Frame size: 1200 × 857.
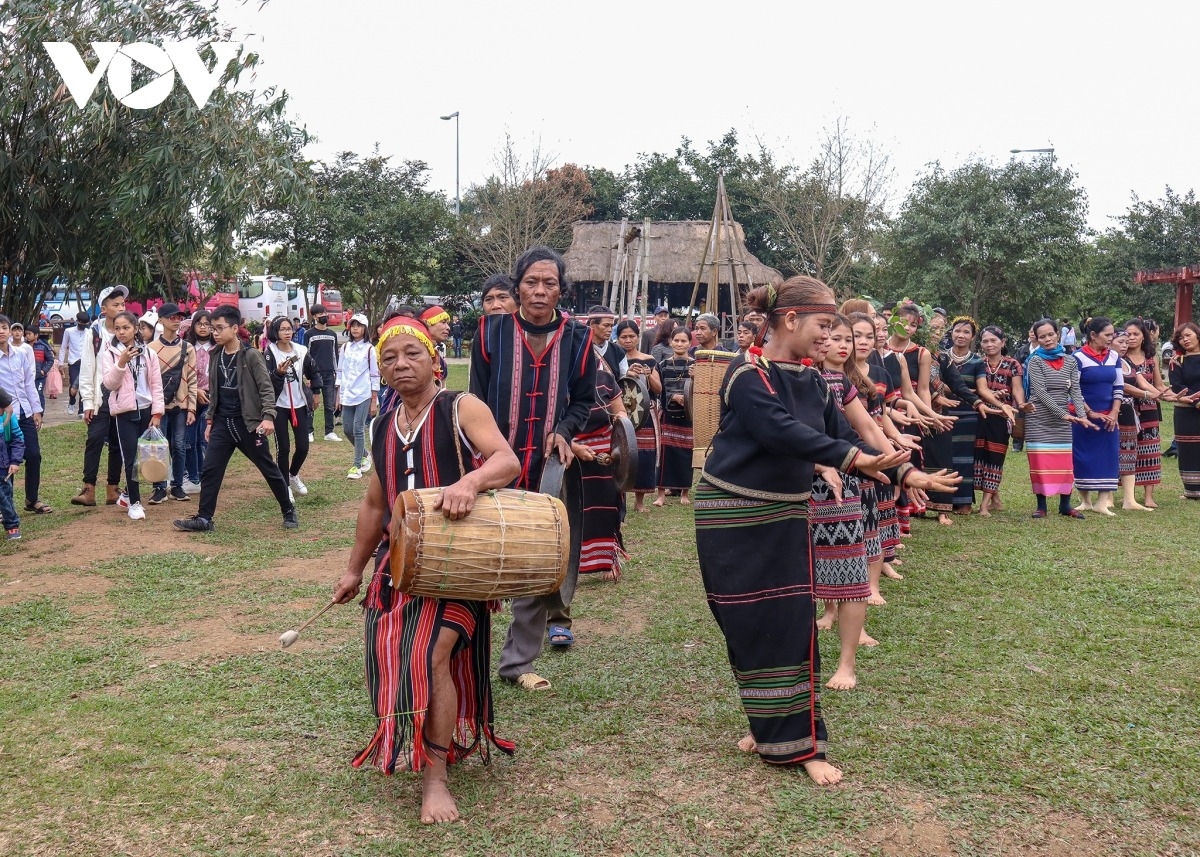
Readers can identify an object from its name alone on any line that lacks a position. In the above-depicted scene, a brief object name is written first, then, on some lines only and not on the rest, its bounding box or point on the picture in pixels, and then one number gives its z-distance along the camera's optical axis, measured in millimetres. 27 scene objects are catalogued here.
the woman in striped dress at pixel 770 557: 4020
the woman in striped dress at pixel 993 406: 10117
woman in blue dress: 10508
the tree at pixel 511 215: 32938
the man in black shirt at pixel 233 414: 8906
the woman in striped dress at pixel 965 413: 10102
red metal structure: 24594
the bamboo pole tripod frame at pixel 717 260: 17656
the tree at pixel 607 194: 40656
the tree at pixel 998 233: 27250
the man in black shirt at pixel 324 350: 15086
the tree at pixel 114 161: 14727
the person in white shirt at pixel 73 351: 17572
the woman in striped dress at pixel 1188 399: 10969
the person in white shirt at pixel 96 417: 9719
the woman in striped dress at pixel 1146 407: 11039
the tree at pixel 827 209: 28641
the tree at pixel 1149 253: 28109
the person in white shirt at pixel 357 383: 11797
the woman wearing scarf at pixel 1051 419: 10180
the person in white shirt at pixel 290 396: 10427
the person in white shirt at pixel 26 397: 9172
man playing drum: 3695
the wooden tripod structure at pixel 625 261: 19844
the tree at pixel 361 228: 29219
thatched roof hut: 34219
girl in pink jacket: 9312
